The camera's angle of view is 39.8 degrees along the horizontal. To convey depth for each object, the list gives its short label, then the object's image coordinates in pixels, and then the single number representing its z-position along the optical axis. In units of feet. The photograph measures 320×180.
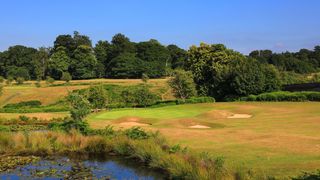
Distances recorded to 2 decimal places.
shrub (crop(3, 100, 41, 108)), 281.13
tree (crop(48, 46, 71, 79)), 490.49
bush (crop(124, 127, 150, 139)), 95.23
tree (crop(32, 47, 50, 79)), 519.85
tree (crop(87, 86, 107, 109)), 229.86
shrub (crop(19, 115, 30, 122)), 176.19
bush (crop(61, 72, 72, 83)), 422.82
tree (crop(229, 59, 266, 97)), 244.42
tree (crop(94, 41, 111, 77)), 504.84
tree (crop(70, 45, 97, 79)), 495.00
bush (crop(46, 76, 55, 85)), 407.97
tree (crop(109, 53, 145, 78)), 488.44
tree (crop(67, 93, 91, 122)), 112.37
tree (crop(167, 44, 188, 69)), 560.12
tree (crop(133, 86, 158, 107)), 254.68
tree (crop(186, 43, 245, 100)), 262.47
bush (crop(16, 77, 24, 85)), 421.10
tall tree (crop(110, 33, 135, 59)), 563.48
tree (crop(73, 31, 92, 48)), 571.28
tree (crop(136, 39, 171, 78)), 495.82
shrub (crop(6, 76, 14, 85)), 414.86
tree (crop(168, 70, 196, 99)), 253.44
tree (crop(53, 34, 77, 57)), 560.61
